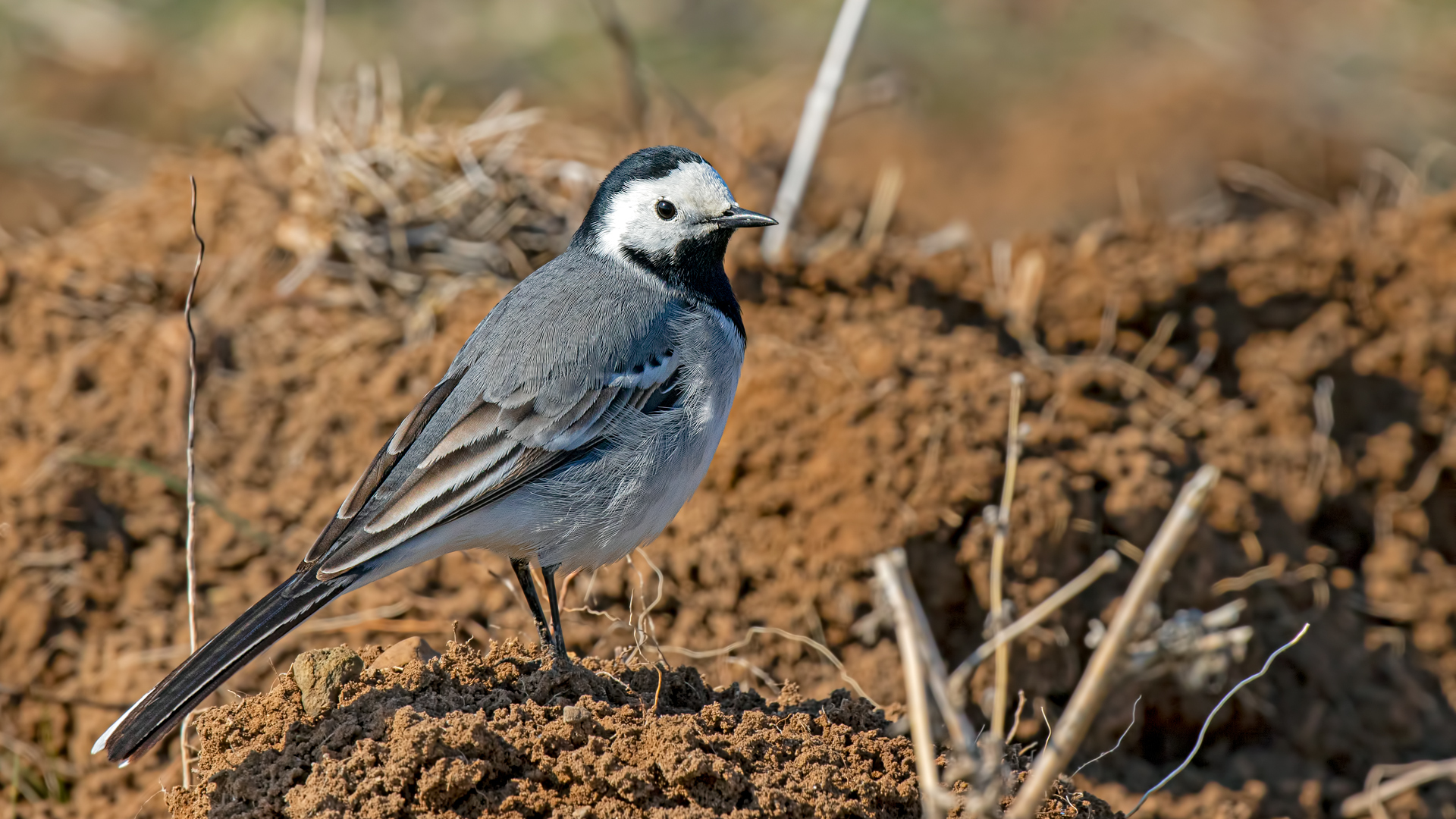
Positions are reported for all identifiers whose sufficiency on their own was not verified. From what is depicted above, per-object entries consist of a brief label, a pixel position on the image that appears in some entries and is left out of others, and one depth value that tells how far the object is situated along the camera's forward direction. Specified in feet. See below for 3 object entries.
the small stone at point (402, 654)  24.76
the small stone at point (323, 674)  23.36
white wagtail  26.66
